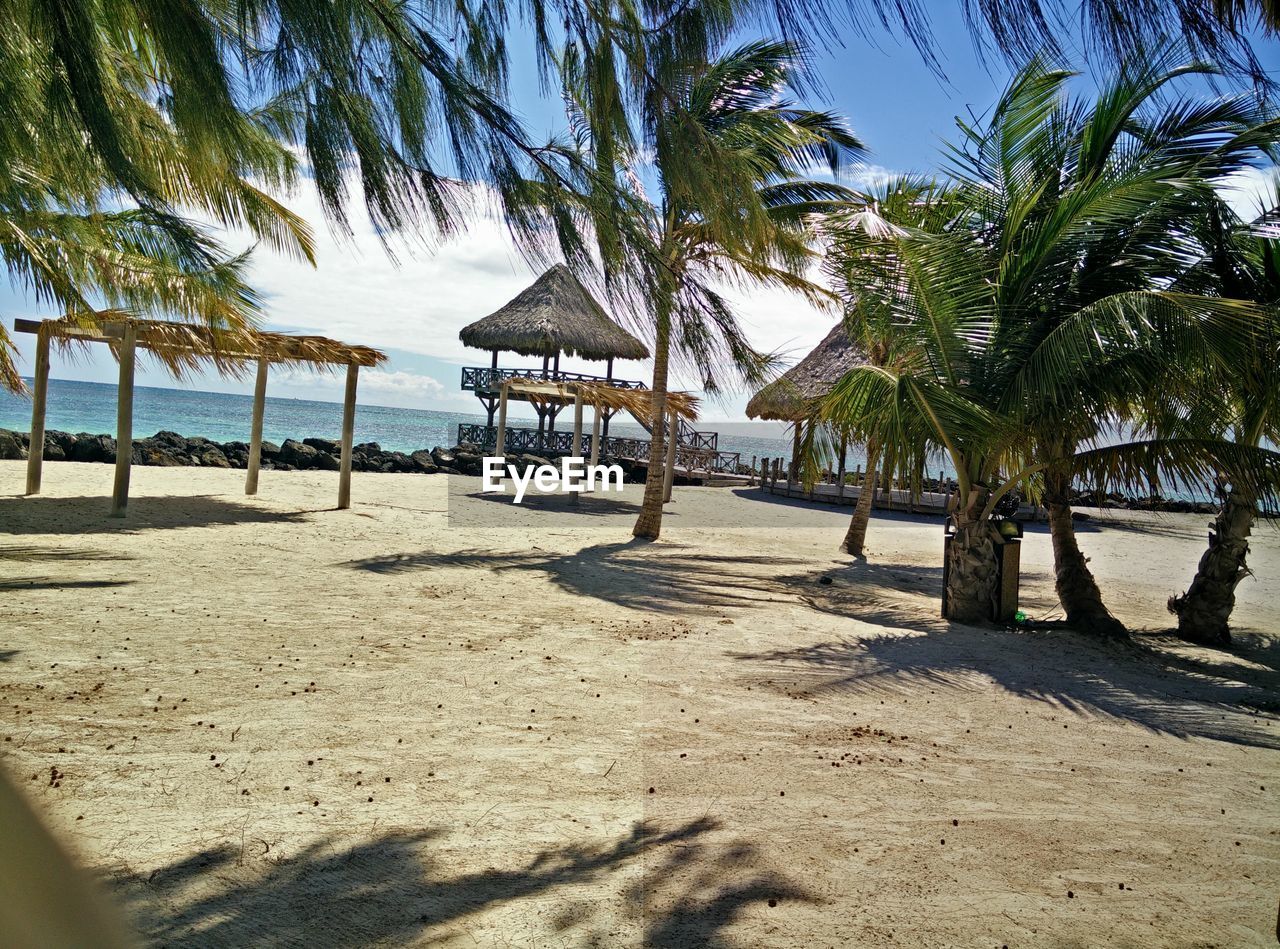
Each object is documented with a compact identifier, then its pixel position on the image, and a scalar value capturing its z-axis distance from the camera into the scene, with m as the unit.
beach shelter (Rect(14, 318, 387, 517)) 10.27
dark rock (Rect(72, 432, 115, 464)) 19.30
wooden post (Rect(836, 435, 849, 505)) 21.06
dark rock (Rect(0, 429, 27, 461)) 17.98
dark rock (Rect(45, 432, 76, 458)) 19.05
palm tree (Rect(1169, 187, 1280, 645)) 7.25
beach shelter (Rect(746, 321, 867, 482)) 21.59
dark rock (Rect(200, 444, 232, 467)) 20.98
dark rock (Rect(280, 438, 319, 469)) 22.69
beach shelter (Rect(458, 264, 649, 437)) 23.66
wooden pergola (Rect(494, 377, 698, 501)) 17.31
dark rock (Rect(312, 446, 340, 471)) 23.20
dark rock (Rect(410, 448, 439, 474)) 24.89
